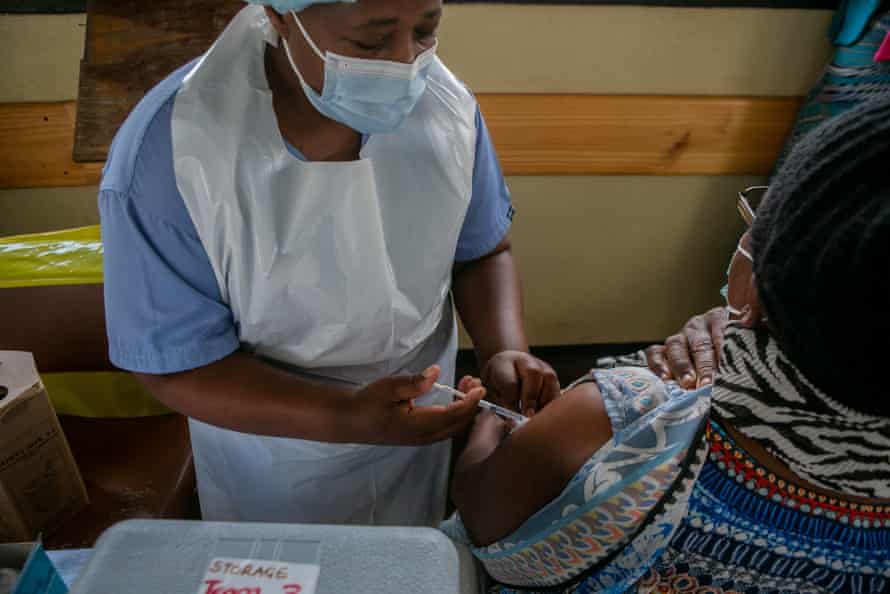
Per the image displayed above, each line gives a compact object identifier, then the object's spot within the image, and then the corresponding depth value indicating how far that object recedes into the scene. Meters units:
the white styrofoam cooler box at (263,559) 0.63
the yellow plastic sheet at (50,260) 1.22
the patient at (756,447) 0.47
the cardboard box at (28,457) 1.02
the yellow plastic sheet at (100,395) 1.33
